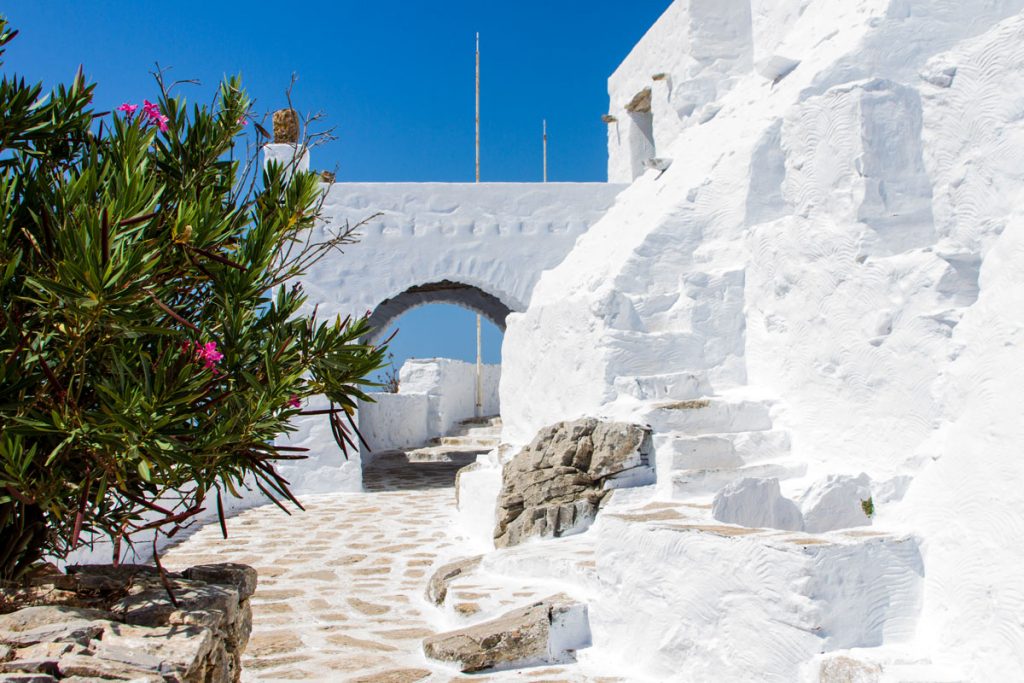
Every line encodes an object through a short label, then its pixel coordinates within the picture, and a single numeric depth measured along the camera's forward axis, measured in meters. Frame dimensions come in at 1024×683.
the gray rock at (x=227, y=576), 3.27
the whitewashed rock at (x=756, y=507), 4.27
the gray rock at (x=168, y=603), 2.70
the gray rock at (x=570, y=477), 5.47
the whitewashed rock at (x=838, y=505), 4.25
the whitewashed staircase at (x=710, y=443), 5.12
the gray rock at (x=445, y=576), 5.37
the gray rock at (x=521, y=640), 4.04
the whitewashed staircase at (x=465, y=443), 14.88
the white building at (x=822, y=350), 3.27
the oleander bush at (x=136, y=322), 2.17
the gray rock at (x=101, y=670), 2.29
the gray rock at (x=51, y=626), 2.41
